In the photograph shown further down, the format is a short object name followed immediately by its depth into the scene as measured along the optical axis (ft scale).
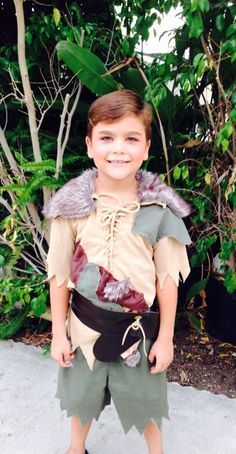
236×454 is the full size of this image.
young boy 4.52
